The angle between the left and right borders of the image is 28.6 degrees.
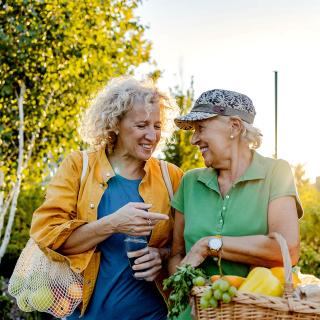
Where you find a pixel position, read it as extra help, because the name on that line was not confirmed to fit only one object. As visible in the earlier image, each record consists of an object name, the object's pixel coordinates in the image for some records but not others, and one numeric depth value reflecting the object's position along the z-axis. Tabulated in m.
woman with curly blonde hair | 2.66
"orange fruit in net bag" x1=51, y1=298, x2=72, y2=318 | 2.72
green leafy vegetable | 2.05
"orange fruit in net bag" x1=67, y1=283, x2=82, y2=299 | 2.72
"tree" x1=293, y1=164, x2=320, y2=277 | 7.68
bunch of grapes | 1.89
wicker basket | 1.82
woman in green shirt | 2.32
